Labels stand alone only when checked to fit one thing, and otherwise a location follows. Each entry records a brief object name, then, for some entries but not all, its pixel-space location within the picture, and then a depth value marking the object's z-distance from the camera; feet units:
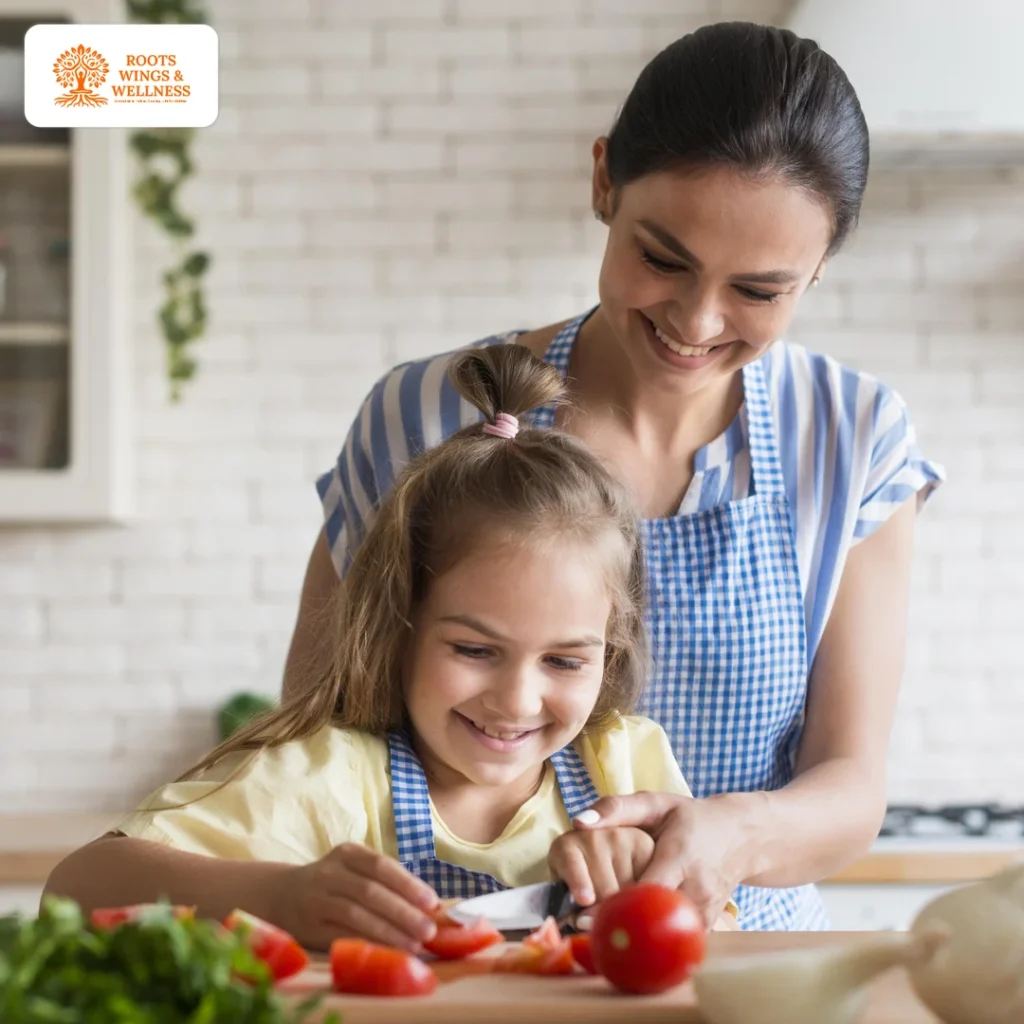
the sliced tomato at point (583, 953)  2.85
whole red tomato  2.62
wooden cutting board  2.48
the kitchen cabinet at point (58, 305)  8.93
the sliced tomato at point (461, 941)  2.94
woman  4.12
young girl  3.76
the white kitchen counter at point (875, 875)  8.15
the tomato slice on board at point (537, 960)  2.84
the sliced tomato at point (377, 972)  2.57
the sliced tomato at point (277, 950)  2.64
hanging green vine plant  9.53
